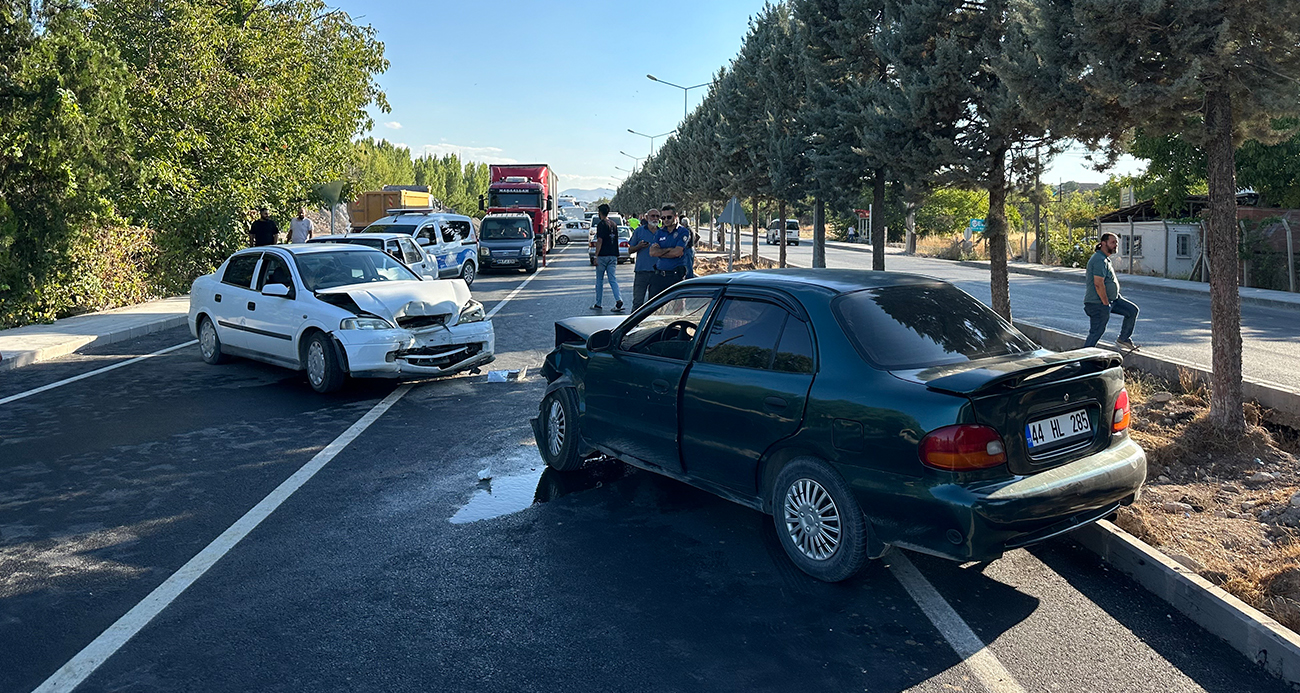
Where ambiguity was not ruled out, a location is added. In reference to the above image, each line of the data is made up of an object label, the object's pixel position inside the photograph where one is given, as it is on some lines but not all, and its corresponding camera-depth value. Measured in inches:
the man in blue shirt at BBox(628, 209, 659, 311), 525.0
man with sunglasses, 502.6
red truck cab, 1663.4
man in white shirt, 948.6
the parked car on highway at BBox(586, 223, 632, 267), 1524.4
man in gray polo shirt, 480.1
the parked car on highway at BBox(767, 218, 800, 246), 2979.8
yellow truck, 1561.3
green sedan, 173.9
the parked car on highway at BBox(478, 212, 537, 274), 1261.1
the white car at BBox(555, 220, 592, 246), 3033.0
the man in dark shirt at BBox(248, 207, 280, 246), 821.2
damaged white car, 397.1
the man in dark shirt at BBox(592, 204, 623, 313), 687.1
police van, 951.6
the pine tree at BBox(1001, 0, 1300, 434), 279.0
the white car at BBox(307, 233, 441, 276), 759.7
